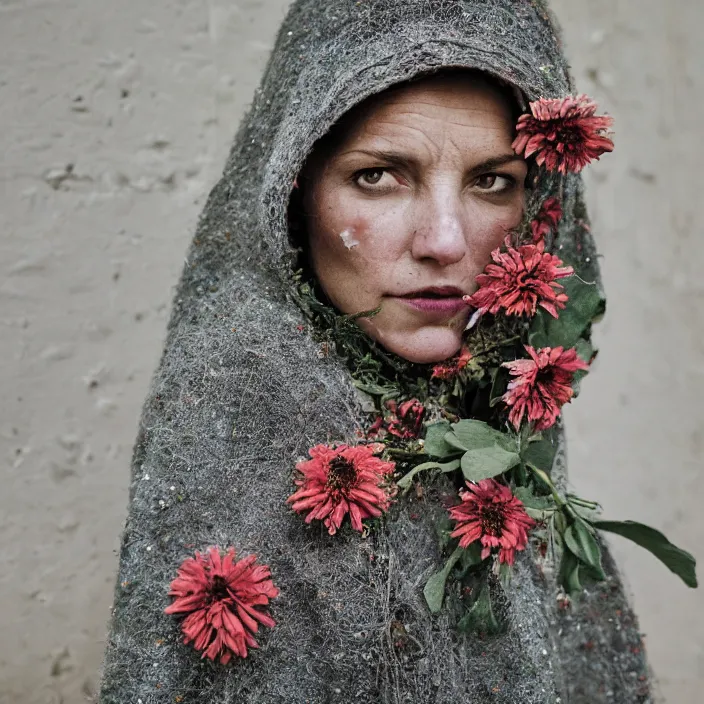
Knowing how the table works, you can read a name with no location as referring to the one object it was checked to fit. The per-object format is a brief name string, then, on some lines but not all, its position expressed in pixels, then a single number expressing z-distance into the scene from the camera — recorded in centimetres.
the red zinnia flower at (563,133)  98
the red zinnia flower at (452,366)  105
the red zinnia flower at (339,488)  91
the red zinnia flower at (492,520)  91
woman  93
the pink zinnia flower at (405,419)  102
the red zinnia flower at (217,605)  88
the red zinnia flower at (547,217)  109
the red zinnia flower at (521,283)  99
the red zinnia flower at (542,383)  96
